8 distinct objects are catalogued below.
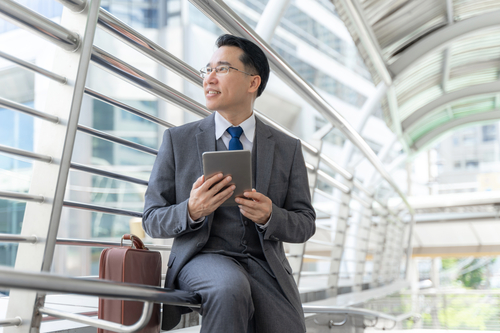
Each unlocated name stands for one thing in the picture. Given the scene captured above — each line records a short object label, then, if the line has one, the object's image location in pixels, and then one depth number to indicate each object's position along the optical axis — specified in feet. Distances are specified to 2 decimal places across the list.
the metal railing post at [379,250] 21.84
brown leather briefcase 4.21
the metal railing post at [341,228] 13.73
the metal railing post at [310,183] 10.31
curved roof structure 17.89
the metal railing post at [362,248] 17.51
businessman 4.53
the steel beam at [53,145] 4.35
